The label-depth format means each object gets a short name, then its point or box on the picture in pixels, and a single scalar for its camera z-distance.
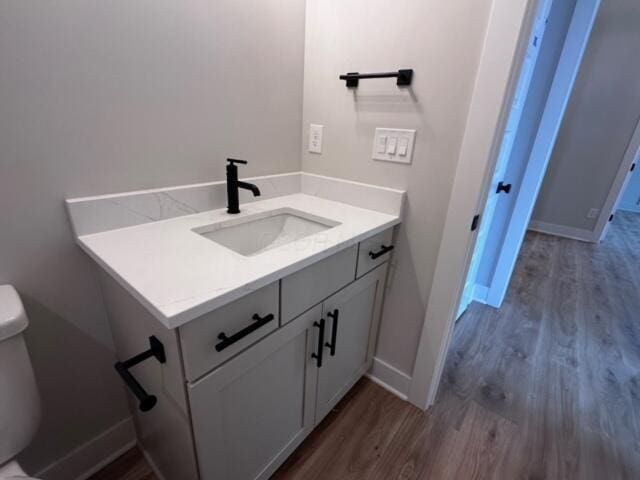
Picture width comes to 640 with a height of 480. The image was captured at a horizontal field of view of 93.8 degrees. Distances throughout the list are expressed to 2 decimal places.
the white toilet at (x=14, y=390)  0.69
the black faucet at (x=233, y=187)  1.09
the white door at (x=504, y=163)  1.57
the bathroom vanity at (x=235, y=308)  0.66
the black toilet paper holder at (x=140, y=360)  0.64
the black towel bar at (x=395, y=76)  1.09
